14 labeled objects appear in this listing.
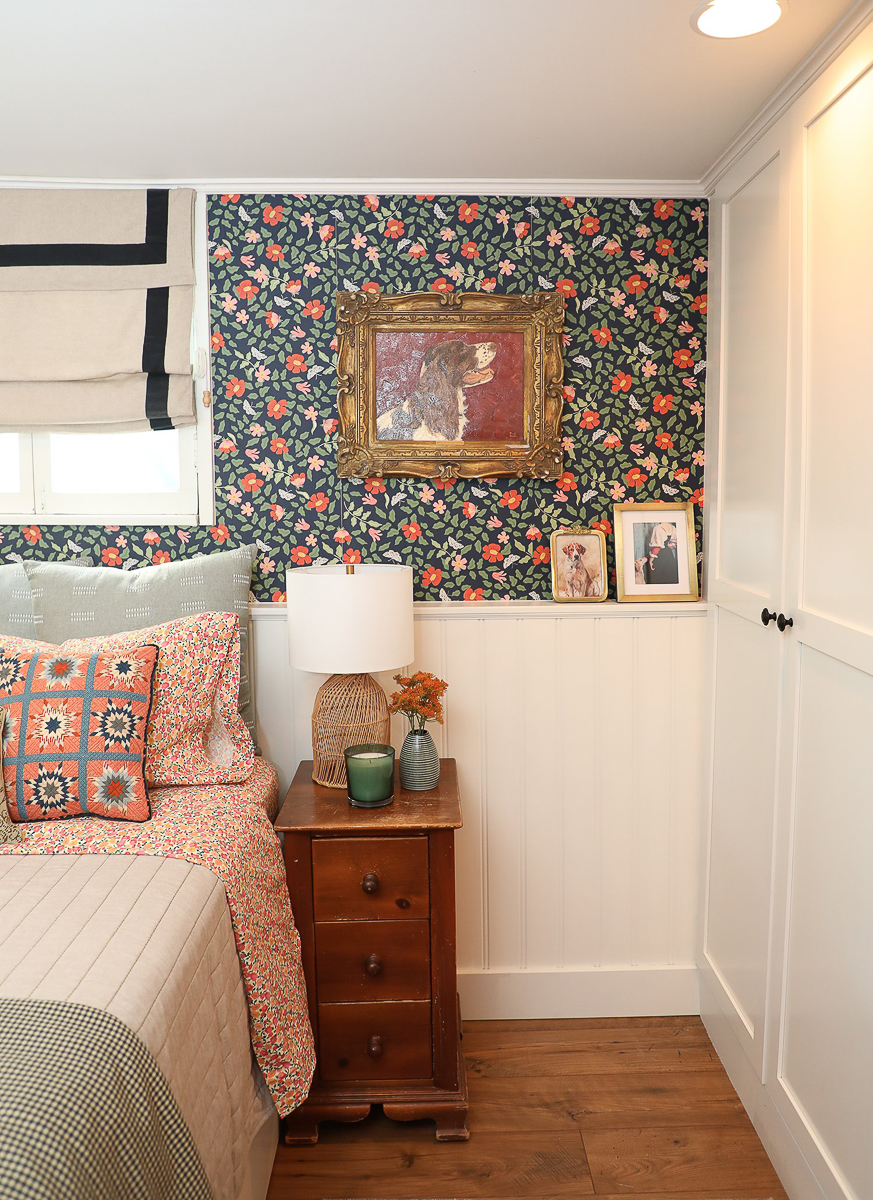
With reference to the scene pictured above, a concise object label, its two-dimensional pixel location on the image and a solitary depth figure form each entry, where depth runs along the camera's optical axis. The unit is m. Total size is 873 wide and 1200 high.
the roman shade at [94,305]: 2.59
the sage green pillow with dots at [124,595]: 2.47
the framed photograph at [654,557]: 2.70
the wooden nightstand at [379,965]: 2.23
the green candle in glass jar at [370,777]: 2.27
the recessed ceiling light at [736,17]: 1.66
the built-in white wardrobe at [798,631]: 1.72
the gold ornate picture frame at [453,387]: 2.64
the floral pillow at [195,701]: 2.27
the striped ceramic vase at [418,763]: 2.42
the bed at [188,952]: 1.42
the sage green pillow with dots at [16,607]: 2.46
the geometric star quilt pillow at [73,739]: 2.04
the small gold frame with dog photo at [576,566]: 2.70
